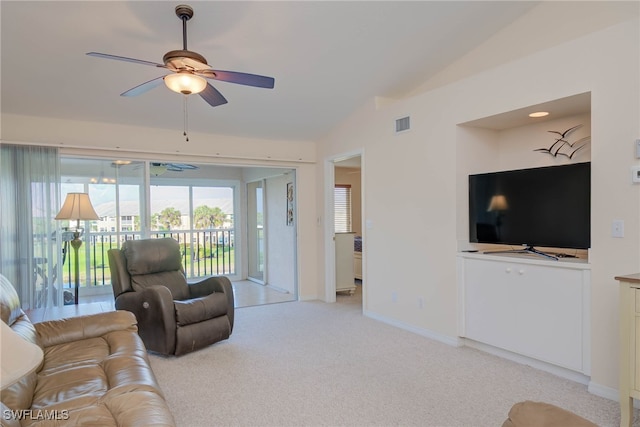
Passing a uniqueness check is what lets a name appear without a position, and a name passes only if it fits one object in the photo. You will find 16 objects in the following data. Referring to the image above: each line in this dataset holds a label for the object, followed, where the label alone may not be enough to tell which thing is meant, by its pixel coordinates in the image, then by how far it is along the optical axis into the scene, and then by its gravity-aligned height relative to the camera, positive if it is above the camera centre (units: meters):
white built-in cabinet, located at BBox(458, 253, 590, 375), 2.81 -0.80
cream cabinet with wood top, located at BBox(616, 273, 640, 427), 2.14 -0.77
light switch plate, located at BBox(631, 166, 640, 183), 2.48 +0.21
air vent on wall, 4.16 +0.92
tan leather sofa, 1.49 -0.80
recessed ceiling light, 3.23 +0.79
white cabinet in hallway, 5.87 -0.82
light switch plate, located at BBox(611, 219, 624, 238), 2.56 -0.14
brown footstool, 1.26 -0.71
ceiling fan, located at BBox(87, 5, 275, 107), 2.27 +0.85
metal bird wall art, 3.26 +0.54
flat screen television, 2.84 +0.01
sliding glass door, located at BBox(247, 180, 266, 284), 7.07 -0.39
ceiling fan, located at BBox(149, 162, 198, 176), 4.99 +0.58
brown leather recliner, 3.31 -0.81
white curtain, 3.83 -0.10
